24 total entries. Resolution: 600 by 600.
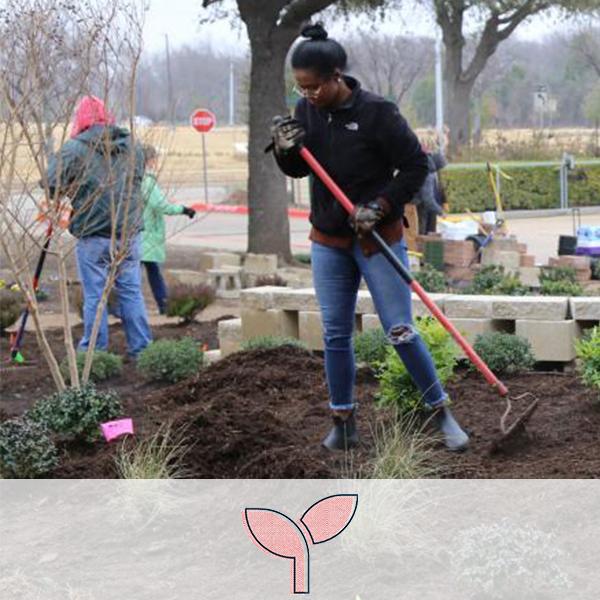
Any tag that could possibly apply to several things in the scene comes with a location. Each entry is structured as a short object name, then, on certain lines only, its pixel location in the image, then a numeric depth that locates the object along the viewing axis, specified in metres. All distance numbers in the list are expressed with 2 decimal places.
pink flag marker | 6.39
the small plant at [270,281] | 13.30
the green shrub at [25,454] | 5.88
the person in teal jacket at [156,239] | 11.15
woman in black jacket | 5.76
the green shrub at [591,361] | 6.44
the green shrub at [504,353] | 7.51
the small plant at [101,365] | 8.50
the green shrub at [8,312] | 10.97
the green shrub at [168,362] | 8.34
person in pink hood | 7.20
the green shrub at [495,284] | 10.38
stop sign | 29.14
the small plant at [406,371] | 6.30
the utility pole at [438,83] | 40.44
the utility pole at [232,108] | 70.88
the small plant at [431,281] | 10.99
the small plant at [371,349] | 7.82
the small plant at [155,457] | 5.66
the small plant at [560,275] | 12.16
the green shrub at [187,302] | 11.18
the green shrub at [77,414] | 6.40
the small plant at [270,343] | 8.16
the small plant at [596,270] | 13.94
